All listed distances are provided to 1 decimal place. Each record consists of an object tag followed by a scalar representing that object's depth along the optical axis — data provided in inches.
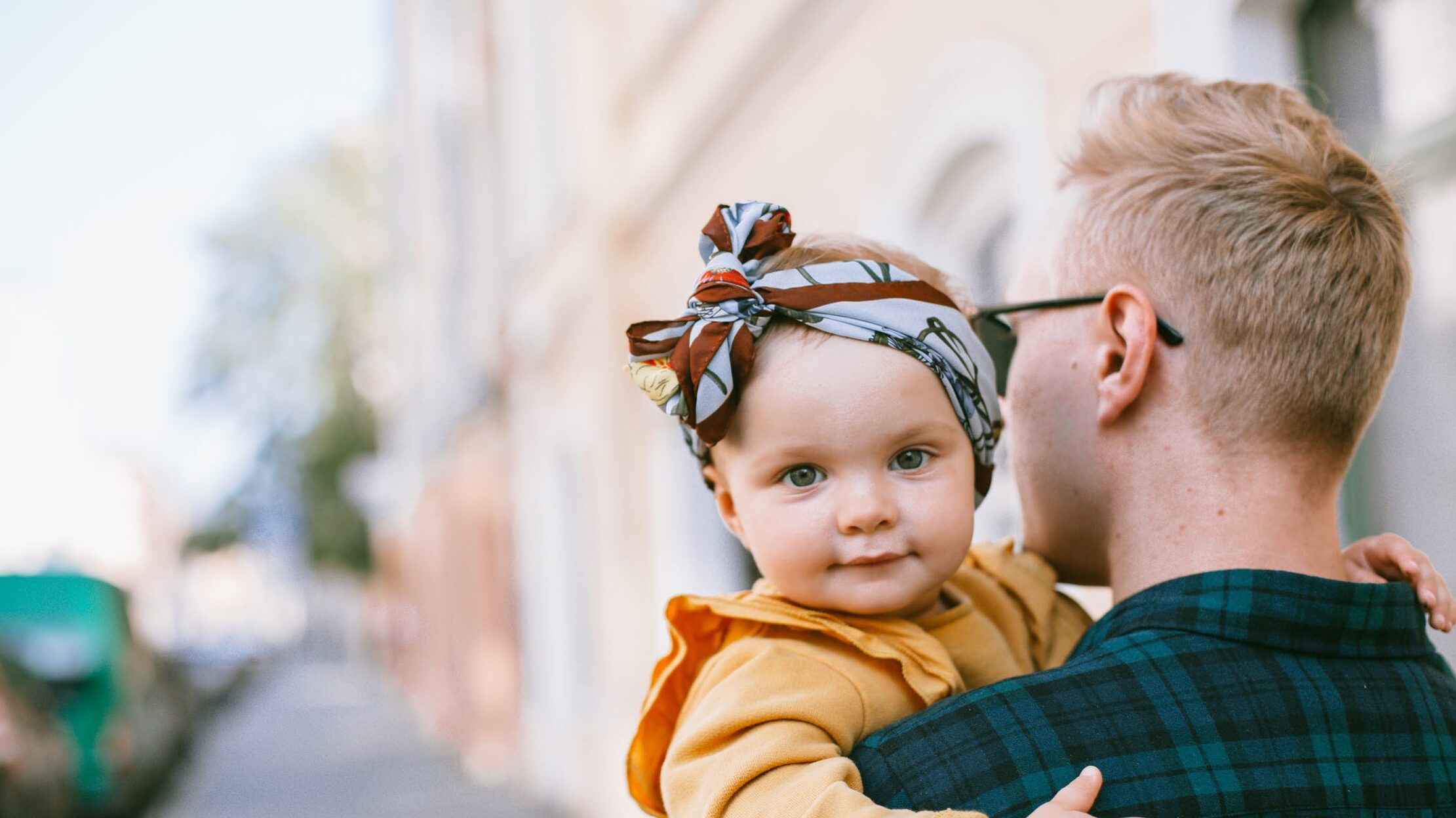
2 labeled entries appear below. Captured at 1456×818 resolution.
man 56.3
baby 60.3
